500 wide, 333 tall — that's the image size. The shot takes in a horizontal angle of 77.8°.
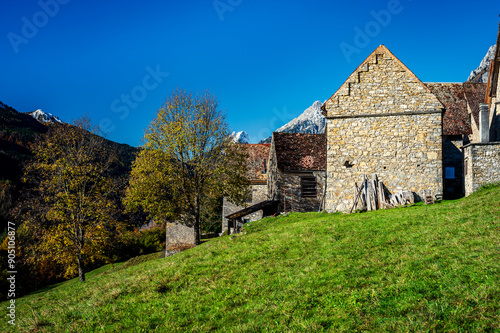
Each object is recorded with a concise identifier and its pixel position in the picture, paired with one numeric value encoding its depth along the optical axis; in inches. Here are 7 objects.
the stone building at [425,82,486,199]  904.9
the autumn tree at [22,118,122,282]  772.0
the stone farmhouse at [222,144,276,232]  1395.2
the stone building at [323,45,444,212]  709.3
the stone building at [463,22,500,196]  669.3
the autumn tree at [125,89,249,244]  855.7
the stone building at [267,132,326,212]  1123.3
